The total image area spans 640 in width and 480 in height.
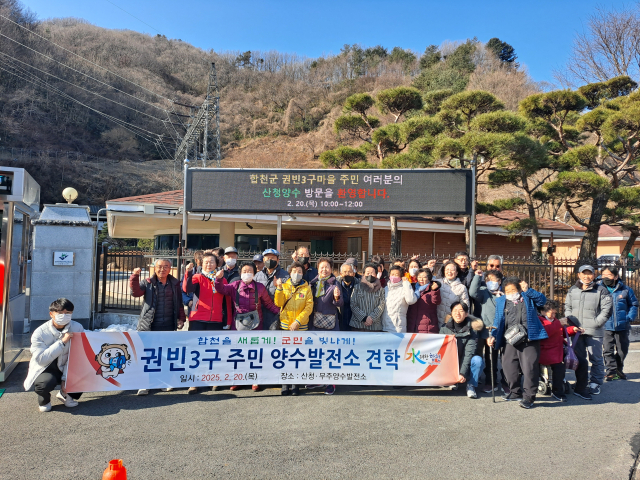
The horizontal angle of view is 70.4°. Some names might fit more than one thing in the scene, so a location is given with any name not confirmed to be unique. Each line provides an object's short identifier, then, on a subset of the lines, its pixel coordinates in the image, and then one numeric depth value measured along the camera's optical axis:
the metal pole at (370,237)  9.98
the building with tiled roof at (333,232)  17.45
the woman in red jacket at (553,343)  5.42
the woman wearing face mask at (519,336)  5.27
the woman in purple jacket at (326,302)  5.72
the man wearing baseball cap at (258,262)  6.65
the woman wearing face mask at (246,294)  5.69
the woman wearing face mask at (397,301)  5.71
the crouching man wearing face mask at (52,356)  4.91
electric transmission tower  31.24
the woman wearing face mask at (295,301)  5.64
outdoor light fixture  8.63
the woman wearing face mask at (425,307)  5.71
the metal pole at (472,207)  8.57
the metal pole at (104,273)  9.12
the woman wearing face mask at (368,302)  5.84
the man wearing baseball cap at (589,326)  5.71
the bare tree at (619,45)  17.73
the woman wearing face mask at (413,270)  6.48
